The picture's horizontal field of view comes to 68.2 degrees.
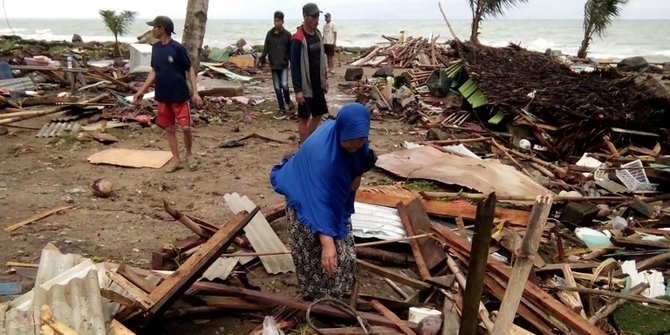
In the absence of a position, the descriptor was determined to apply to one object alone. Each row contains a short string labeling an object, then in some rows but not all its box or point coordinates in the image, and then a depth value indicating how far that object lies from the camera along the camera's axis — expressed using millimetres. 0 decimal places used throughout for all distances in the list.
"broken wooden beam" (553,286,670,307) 3635
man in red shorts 6188
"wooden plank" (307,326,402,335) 3129
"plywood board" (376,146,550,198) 5961
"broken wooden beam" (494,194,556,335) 1941
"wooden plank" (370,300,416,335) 3177
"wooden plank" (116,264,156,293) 3231
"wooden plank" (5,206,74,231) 4871
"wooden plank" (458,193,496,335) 2008
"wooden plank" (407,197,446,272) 4285
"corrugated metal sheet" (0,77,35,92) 10586
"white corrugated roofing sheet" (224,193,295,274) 4359
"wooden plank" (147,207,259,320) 3100
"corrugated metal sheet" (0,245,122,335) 2705
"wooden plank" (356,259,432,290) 3910
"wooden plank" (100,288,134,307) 2996
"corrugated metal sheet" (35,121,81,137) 8309
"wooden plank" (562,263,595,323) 3684
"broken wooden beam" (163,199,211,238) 4070
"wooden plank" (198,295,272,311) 3572
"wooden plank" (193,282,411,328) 3357
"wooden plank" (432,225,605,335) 3289
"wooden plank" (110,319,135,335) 2875
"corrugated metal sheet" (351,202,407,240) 4625
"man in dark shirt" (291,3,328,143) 7031
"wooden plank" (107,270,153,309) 3047
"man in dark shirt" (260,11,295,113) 10383
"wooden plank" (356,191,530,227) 5109
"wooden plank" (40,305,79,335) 2646
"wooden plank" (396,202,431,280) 4160
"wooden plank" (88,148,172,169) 7027
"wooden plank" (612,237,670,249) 4961
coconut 5797
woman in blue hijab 3053
